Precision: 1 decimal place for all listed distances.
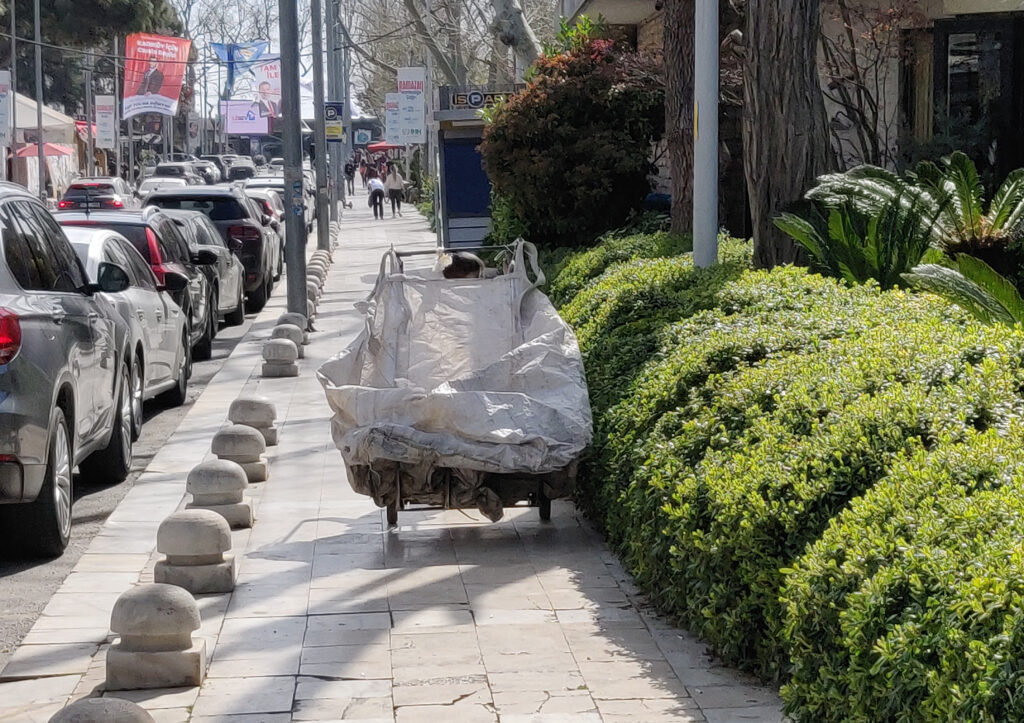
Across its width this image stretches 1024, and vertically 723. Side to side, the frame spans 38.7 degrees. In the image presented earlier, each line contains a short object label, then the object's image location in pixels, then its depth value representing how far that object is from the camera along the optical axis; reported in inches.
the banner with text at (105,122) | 2133.4
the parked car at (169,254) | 574.2
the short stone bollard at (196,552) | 265.1
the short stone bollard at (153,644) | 214.5
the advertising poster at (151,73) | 2023.9
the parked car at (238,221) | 863.7
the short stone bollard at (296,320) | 669.3
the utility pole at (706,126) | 414.3
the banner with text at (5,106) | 1460.4
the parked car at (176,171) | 2291.7
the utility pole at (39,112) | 1903.3
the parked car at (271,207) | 1145.9
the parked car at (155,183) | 1701.3
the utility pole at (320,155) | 1184.5
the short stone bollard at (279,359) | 581.0
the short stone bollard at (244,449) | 371.2
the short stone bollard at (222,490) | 318.3
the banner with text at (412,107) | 1504.7
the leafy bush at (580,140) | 692.1
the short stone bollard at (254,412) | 415.5
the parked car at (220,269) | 711.7
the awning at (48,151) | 2181.3
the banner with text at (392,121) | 1588.3
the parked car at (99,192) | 1371.8
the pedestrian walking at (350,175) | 3082.2
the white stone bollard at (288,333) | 634.2
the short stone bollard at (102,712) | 172.2
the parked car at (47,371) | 282.8
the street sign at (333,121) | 1473.9
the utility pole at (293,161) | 697.0
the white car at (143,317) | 429.1
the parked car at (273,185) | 1507.1
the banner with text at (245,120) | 2746.1
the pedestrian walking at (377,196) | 1977.1
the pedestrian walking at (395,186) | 2042.3
